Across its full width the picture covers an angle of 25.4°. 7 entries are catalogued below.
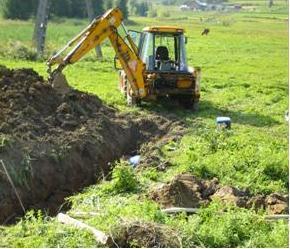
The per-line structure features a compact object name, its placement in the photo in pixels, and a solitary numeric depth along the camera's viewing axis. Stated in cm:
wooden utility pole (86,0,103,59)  3177
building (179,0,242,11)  14238
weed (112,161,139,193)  977
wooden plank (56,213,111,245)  716
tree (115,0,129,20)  7855
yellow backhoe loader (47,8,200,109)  1623
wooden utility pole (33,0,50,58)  3023
